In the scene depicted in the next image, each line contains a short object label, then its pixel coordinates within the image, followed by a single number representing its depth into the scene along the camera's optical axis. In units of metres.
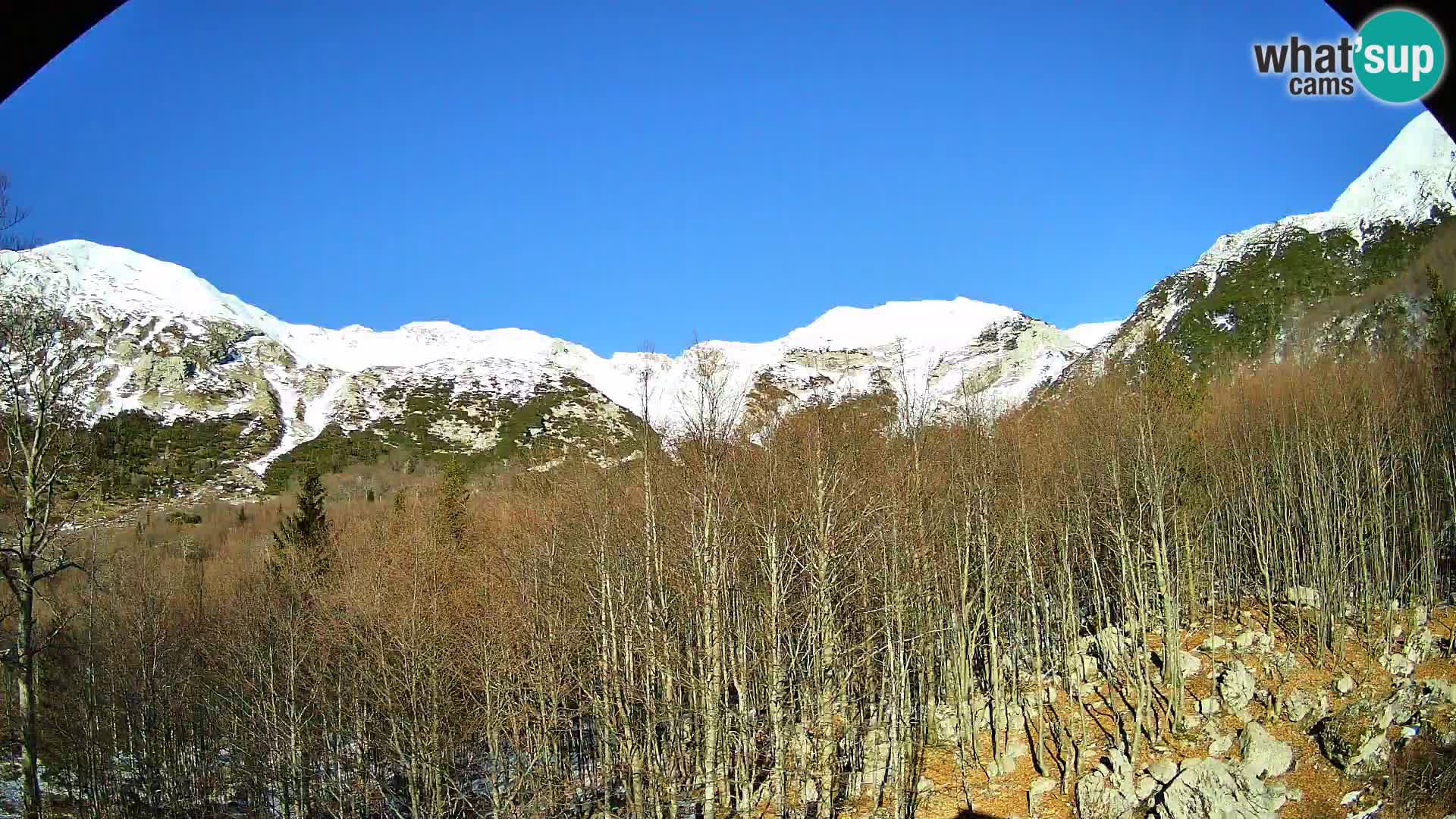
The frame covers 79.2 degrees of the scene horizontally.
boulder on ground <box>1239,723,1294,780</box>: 19.00
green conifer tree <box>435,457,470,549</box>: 42.03
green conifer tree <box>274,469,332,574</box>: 40.72
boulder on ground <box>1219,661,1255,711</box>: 22.25
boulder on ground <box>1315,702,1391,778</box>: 18.31
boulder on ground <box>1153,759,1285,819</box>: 16.88
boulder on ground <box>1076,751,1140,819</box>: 18.64
